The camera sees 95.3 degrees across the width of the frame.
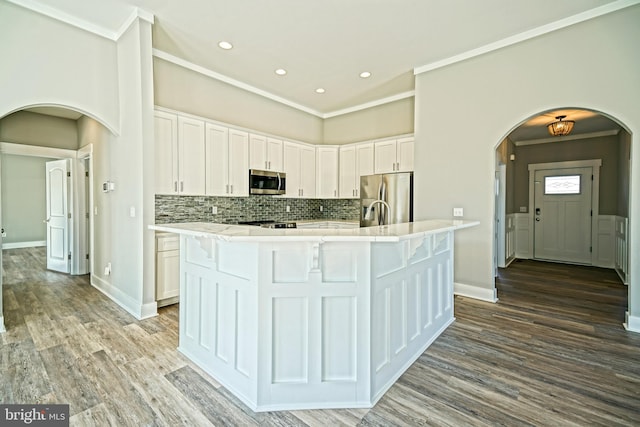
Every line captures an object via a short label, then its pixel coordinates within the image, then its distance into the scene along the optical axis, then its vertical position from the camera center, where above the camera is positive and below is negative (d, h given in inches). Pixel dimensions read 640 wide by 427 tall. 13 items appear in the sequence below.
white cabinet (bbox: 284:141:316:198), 209.5 +29.0
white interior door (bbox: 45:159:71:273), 203.9 -6.8
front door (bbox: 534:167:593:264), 242.8 -4.7
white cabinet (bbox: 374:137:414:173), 191.3 +36.0
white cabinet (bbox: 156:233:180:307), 136.3 -28.8
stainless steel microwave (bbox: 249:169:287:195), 183.3 +16.7
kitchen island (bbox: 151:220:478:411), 69.7 -26.5
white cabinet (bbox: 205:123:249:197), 161.6 +26.8
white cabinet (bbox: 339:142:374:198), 212.2 +31.8
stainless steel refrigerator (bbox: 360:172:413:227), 181.5 +7.2
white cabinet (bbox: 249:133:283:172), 184.1 +36.0
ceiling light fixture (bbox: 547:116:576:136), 192.7 +55.4
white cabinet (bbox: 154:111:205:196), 139.9 +26.6
